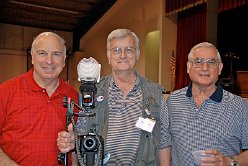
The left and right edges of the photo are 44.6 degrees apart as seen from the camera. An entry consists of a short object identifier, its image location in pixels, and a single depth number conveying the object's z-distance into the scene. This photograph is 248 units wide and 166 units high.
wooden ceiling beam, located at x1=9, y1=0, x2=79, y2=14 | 8.27
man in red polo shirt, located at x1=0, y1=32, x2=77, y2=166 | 1.73
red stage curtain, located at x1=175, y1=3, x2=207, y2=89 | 6.07
